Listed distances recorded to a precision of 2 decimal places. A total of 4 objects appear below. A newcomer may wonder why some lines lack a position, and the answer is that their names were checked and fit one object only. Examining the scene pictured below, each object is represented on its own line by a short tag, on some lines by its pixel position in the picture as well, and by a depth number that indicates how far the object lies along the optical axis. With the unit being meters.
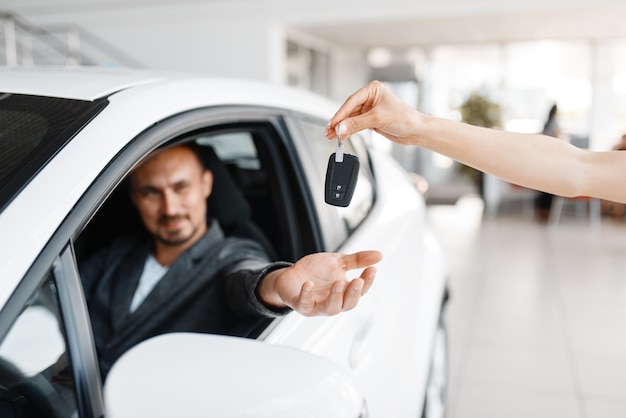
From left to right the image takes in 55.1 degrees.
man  1.04
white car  0.72
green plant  9.83
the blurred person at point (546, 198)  7.66
